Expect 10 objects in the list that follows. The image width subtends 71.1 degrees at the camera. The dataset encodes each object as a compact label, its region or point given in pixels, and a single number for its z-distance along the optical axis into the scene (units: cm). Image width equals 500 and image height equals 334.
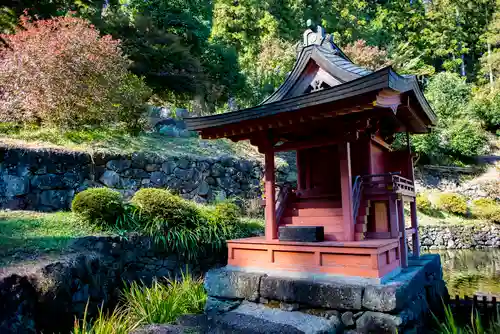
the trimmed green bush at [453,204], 1560
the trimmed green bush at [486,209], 1527
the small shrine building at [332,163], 460
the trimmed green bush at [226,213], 805
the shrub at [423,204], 1559
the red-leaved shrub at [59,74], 896
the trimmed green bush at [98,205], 687
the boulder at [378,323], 412
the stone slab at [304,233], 521
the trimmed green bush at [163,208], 736
